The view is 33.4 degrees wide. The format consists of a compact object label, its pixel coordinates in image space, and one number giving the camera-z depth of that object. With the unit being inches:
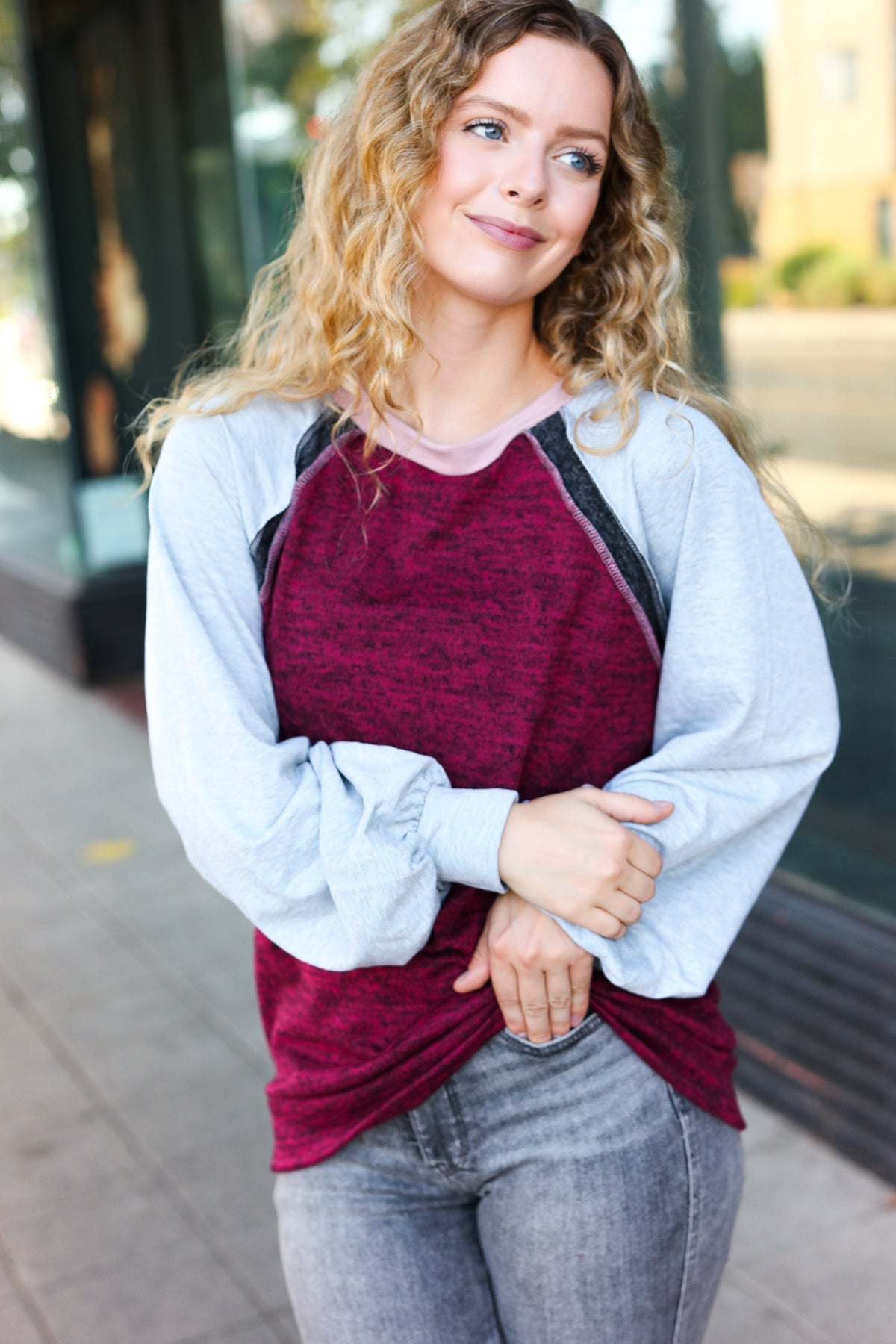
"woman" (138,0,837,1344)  60.8
